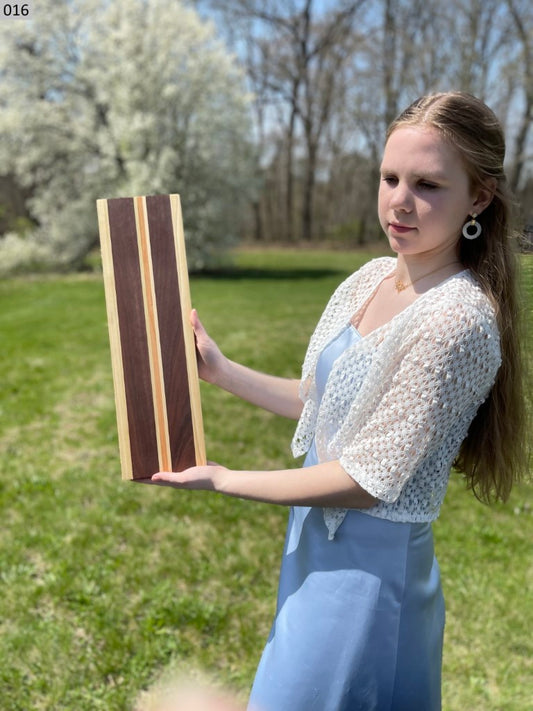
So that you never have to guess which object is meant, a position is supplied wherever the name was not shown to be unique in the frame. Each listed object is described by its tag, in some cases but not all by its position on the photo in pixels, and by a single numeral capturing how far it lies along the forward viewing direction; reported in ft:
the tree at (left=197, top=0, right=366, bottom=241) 96.17
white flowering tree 56.03
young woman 4.41
